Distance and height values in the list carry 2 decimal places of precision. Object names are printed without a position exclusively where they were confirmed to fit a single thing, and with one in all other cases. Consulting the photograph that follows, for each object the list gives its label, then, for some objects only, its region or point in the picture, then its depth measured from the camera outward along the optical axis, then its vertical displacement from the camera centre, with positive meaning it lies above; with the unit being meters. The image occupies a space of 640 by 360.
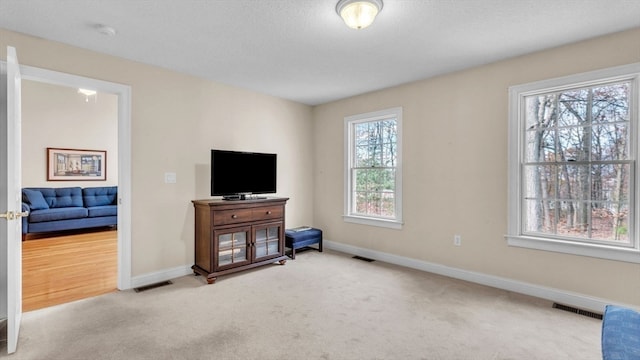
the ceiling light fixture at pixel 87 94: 6.59 +1.87
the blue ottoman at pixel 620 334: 1.27 -0.69
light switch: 3.51 +0.02
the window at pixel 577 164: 2.61 +0.16
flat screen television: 3.63 +0.09
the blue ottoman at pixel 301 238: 4.32 -0.82
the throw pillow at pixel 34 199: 5.72 -0.36
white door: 2.04 -0.15
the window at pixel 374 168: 4.16 +0.18
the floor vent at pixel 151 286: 3.17 -1.12
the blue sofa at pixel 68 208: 5.50 -0.55
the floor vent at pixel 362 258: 4.27 -1.10
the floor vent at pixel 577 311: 2.58 -1.12
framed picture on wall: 6.47 +0.34
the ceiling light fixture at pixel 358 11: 2.11 +1.18
